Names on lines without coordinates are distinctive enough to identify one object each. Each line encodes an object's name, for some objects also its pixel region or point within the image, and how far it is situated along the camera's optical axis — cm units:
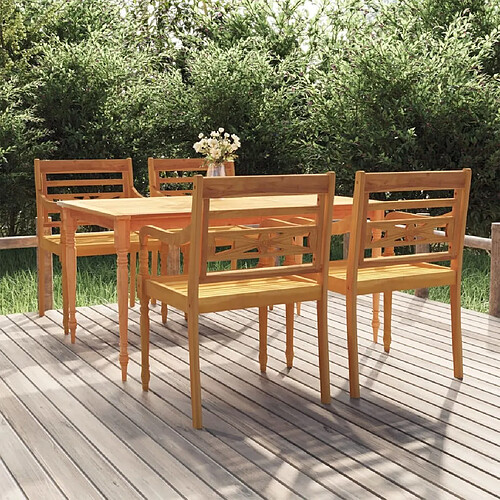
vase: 434
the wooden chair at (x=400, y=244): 331
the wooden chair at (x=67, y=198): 461
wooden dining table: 359
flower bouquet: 436
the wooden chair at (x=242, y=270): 297
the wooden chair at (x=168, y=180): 533
